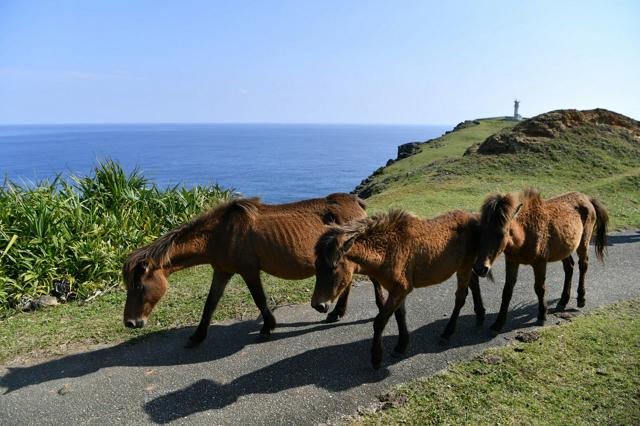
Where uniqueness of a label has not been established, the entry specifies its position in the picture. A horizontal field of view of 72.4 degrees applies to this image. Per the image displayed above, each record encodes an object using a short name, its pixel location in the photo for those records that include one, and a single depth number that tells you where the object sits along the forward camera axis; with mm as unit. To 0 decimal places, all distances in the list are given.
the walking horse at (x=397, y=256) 5230
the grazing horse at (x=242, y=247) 6293
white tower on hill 65250
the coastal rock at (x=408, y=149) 41969
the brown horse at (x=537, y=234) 6078
